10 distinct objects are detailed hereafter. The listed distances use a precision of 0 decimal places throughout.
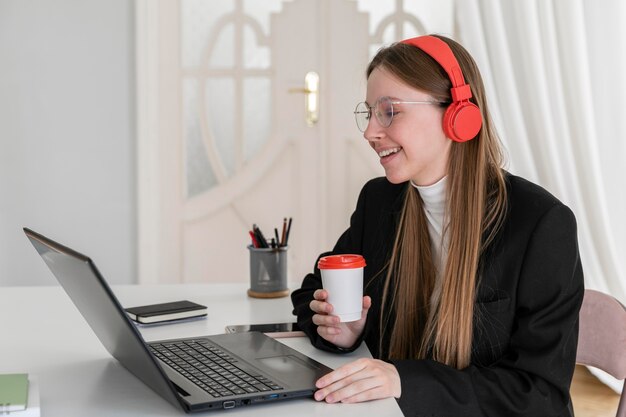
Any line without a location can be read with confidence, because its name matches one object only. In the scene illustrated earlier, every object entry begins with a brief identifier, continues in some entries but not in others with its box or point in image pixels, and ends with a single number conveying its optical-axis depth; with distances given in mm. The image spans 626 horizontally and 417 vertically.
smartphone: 1624
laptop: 1147
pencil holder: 1963
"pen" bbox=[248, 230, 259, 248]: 2009
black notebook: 1685
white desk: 1199
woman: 1427
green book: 1144
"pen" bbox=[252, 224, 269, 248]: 2004
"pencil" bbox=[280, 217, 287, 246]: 2025
